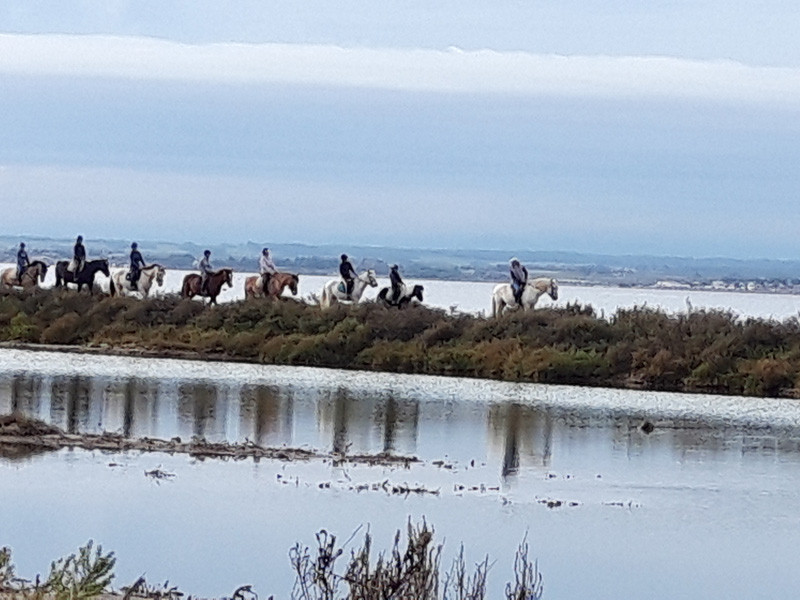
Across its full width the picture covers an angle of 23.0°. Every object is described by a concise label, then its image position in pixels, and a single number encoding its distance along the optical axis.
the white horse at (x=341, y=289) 48.91
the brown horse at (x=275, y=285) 51.53
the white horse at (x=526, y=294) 46.58
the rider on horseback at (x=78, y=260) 51.28
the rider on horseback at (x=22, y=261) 54.09
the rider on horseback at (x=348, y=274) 48.84
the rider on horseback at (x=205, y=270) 50.34
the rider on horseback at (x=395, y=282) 46.88
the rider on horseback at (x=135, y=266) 51.03
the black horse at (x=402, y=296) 46.72
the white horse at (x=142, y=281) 50.88
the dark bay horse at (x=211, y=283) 50.16
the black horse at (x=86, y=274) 51.31
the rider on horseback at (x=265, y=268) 51.56
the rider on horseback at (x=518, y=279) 46.53
